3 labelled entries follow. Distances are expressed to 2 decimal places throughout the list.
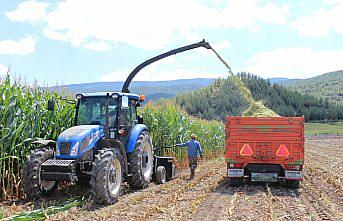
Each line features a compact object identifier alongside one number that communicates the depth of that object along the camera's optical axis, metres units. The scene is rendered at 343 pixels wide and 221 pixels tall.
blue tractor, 9.00
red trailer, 11.77
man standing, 14.70
